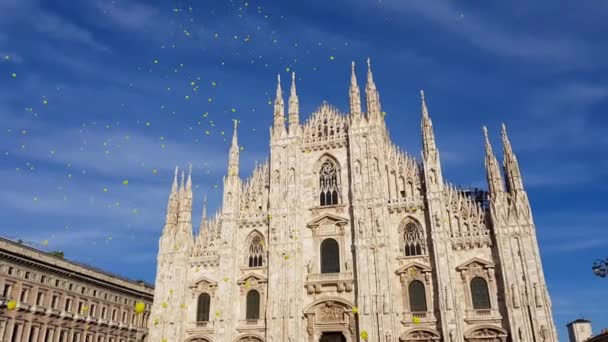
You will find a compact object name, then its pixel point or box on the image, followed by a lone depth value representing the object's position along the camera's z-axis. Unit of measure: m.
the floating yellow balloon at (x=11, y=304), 40.38
